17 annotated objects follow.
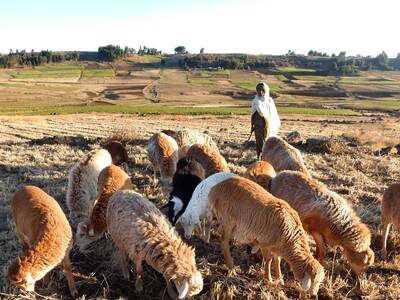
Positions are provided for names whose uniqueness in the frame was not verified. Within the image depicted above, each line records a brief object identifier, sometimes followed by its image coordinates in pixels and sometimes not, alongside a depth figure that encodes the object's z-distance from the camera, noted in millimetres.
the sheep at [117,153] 12259
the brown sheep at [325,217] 6293
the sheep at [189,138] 13391
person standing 12383
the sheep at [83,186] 8055
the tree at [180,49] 191250
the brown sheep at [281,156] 9784
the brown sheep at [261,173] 8055
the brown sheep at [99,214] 6875
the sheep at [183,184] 7684
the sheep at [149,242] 5395
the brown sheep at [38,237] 5109
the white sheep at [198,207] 7270
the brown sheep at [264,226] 5719
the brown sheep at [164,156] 10241
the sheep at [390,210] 7320
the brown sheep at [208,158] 9859
